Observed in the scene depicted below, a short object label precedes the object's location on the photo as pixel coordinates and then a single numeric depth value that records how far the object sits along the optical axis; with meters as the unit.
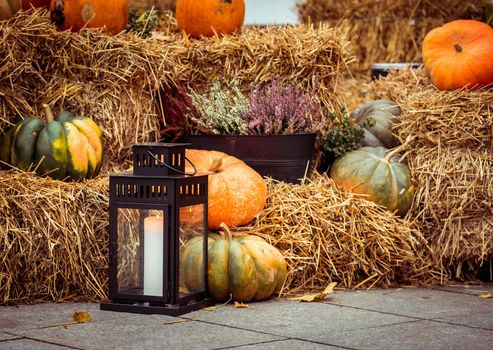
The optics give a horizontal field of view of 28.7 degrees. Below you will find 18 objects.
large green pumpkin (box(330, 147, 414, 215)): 5.35
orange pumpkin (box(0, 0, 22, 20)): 5.01
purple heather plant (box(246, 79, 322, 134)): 5.41
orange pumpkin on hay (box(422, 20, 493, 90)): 5.61
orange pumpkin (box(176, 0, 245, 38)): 5.93
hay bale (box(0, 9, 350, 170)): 5.00
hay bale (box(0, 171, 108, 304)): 4.34
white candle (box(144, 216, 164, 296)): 4.24
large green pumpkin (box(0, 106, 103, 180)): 4.73
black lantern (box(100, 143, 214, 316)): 4.20
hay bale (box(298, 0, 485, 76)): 7.98
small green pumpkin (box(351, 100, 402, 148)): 5.82
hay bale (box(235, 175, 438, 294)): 4.92
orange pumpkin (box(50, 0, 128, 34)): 5.37
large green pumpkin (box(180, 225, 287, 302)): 4.39
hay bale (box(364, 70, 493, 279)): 5.29
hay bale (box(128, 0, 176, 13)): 7.49
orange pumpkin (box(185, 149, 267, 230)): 4.87
